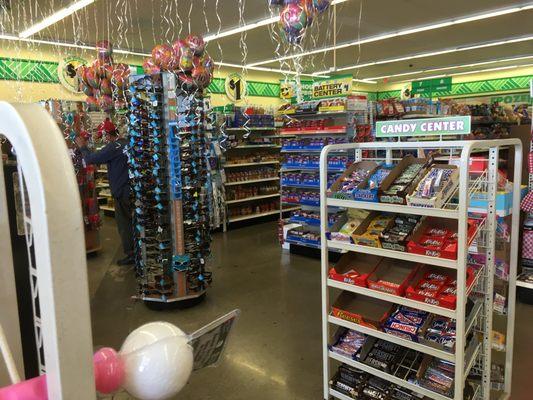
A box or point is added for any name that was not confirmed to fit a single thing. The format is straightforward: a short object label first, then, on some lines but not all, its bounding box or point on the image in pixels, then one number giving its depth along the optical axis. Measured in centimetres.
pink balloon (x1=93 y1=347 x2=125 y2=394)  48
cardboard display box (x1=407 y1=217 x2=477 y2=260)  193
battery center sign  593
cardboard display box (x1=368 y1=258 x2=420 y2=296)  211
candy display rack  189
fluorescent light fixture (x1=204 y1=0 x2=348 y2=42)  766
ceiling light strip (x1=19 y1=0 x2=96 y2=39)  635
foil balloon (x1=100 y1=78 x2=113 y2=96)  536
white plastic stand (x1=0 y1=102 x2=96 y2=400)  36
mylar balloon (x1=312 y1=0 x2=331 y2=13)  321
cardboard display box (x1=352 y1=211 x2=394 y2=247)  214
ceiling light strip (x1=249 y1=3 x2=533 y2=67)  786
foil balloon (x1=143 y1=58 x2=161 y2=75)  382
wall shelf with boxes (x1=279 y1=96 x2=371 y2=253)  560
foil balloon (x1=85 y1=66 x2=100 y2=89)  541
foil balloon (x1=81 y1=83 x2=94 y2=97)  573
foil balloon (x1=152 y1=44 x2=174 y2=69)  384
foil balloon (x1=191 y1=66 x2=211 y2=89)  379
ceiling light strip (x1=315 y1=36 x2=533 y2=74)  1078
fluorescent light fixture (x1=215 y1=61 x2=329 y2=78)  1235
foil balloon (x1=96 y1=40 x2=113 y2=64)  532
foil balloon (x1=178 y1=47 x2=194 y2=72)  378
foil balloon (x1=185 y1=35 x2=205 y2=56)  387
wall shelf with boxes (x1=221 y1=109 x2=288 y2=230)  772
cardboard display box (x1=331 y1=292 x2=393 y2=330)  224
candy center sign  210
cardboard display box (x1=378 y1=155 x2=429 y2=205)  204
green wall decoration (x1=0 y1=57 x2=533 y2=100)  904
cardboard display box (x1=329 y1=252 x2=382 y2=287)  224
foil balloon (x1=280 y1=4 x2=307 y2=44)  316
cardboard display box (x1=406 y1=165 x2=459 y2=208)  191
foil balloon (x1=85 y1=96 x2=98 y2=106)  580
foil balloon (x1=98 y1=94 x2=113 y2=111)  547
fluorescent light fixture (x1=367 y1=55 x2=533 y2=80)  1350
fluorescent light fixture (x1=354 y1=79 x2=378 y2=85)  1757
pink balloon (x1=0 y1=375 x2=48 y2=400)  45
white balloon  48
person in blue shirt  504
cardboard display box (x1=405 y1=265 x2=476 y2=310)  194
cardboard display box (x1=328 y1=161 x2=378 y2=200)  228
